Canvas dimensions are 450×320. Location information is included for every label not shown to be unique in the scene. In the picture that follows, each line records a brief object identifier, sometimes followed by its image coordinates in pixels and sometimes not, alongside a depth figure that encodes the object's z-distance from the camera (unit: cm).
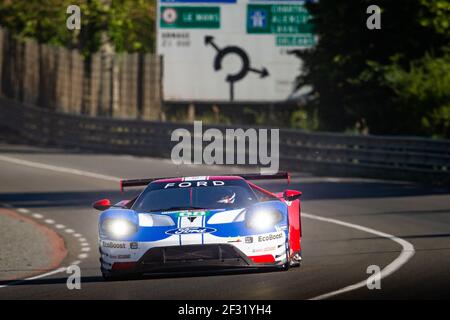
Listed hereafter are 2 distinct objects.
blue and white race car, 1347
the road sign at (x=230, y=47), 4678
